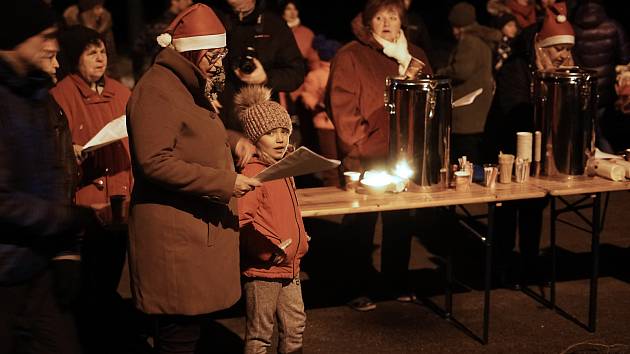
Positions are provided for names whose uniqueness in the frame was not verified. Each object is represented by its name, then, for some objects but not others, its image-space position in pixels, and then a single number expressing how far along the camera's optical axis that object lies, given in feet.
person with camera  19.88
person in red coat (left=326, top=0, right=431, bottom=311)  18.62
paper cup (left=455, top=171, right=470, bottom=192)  17.62
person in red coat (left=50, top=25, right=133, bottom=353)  17.03
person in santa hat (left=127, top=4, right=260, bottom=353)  12.42
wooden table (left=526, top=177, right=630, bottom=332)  17.58
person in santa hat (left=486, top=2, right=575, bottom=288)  19.38
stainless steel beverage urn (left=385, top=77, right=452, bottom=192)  17.16
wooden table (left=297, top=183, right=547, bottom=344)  16.49
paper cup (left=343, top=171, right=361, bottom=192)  17.75
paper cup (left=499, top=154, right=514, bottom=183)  18.03
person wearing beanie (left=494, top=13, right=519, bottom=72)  31.99
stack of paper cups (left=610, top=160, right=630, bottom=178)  18.39
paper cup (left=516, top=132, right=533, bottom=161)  18.34
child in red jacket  14.56
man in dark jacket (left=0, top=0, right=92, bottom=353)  10.35
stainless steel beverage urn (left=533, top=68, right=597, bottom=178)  17.99
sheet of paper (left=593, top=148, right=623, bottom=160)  19.49
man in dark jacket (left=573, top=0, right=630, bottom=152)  25.70
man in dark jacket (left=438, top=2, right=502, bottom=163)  26.99
